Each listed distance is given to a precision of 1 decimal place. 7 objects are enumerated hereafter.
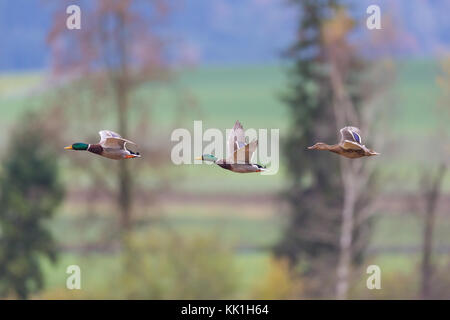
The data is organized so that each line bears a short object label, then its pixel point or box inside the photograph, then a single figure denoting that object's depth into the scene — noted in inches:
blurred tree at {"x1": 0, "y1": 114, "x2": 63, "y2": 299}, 1165.7
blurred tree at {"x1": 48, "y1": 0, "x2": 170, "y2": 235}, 1110.4
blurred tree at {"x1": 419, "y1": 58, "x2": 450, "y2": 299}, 1144.8
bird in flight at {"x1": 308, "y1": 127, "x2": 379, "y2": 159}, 418.6
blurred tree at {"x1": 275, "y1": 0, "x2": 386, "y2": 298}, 1111.6
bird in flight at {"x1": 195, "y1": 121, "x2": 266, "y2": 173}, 423.9
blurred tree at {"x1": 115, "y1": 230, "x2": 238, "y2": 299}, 1051.9
